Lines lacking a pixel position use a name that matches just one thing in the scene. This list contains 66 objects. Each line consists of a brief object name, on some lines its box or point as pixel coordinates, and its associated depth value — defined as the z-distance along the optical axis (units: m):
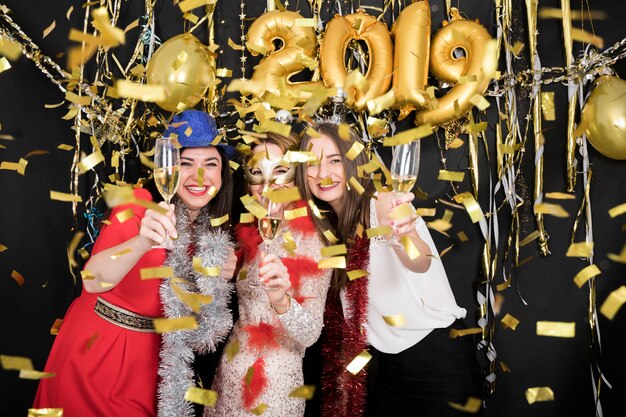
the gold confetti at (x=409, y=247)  1.66
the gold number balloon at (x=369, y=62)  2.47
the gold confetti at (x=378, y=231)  1.82
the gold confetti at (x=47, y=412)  1.71
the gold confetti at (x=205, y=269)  1.92
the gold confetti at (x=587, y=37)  2.35
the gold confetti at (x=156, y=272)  1.60
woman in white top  1.97
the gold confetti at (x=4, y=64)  1.83
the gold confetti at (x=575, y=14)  2.51
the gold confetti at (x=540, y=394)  1.85
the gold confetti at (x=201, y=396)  1.78
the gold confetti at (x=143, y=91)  1.97
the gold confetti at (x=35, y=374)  1.64
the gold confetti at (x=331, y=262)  1.85
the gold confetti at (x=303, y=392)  1.84
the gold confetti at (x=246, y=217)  1.91
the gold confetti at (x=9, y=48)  2.08
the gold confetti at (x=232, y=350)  1.87
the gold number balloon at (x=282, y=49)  2.51
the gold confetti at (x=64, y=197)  1.78
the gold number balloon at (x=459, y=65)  2.36
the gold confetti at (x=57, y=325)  2.09
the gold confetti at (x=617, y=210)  1.85
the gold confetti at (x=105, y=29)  1.99
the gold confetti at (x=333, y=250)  1.88
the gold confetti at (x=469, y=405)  1.94
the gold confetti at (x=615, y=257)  2.40
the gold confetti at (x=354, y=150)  2.00
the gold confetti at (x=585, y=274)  1.84
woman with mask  1.83
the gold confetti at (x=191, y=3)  2.28
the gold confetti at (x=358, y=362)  1.96
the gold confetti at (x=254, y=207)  1.55
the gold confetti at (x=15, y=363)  1.72
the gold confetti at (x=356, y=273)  1.98
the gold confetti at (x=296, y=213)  1.97
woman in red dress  1.68
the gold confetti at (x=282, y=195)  1.53
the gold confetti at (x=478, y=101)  2.17
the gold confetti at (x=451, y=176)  1.91
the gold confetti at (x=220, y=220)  2.08
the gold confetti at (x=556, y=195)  2.12
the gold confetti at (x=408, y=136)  1.76
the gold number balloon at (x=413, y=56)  2.41
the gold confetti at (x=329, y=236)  2.00
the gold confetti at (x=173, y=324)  1.74
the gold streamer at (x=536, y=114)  2.54
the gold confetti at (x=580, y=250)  1.81
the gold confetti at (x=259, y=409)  1.79
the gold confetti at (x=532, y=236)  2.23
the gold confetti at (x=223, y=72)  2.47
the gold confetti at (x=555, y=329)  1.89
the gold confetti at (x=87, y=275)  1.59
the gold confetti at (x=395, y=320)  1.90
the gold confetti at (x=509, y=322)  2.27
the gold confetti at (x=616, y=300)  1.68
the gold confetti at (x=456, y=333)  2.01
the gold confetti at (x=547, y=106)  2.54
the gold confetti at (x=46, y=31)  2.25
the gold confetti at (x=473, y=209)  1.85
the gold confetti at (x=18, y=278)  2.06
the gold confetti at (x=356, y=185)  1.98
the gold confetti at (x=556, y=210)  2.41
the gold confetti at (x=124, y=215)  1.66
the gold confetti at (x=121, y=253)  1.51
